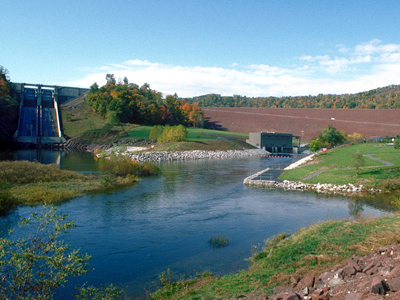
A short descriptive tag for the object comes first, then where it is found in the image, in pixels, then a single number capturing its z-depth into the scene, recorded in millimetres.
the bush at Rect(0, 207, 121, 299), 6443
